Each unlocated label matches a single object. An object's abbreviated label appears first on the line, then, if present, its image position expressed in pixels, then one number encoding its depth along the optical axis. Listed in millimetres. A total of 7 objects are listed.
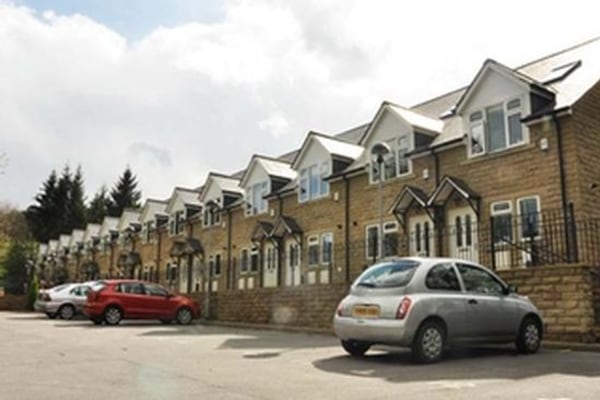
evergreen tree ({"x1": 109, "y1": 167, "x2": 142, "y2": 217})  76812
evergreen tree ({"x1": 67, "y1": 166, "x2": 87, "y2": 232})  72500
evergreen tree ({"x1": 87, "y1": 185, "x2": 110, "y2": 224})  75875
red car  20609
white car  26094
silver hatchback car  9312
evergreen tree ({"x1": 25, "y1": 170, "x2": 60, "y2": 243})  71375
